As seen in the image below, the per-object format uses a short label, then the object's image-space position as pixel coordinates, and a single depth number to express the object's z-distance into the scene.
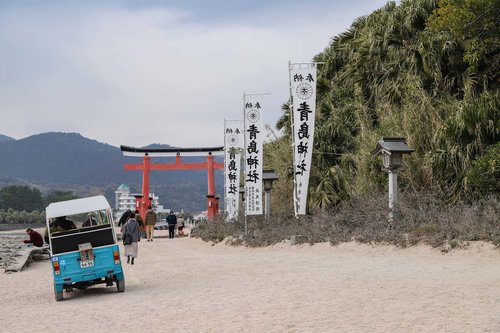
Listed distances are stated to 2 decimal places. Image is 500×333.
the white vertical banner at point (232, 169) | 31.48
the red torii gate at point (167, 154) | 52.84
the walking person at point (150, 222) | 31.72
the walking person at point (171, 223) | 37.67
